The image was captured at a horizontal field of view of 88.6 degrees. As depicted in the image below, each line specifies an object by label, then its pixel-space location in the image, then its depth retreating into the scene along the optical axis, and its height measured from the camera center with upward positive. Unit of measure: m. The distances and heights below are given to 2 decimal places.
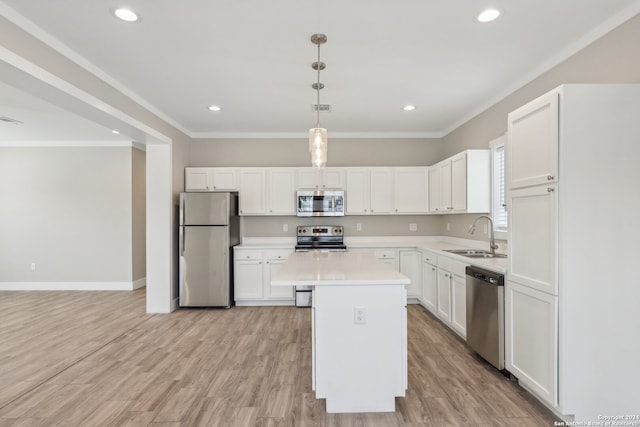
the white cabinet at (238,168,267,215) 5.11 +0.33
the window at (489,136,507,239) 3.67 +0.28
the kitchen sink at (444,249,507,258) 3.55 -0.46
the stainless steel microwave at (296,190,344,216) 5.02 +0.15
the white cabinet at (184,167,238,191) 5.11 +0.53
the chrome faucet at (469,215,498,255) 3.55 -0.32
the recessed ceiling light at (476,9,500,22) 2.20 +1.35
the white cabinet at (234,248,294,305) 4.82 -0.87
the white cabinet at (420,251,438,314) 4.15 -0.91
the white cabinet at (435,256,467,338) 3.33 -0.90
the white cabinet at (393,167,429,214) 5.14 +0.38
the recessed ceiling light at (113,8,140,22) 2.18 +1.35
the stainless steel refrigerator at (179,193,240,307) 4.62 -0.51
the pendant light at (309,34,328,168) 2.63 +0.55
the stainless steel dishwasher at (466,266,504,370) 2.60 -0.86
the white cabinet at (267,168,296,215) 5.11 +0.34
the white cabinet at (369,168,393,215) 5.14 +0.35
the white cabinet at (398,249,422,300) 4.77 -0.77
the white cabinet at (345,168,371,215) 5.14 +0.33
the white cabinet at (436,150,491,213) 3.82 +0.37
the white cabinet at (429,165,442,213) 4.77 +0.36
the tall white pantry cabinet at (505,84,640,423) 1.95 -0.22
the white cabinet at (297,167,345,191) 5.10 +0.55
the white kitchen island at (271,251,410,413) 2.17 -0.87
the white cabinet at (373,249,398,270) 4.80 -0.64
